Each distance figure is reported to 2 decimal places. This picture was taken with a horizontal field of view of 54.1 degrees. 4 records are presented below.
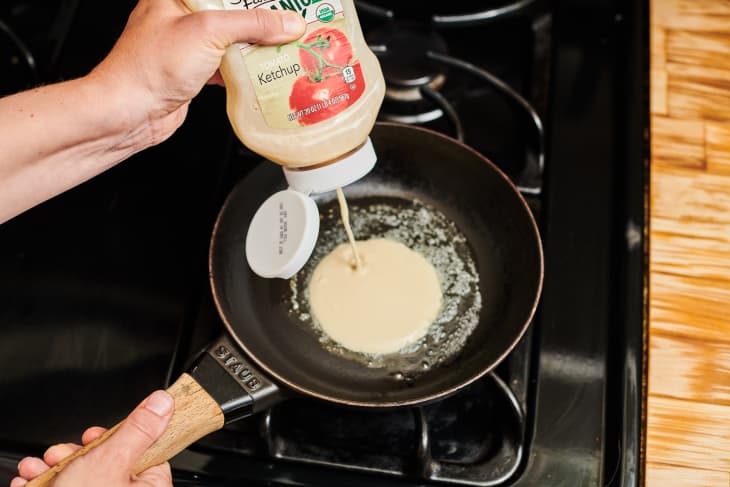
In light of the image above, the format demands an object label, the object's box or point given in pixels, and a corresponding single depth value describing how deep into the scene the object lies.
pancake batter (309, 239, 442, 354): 0.89
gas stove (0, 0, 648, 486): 0.78
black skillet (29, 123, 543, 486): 0.72
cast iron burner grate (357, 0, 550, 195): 0.97
